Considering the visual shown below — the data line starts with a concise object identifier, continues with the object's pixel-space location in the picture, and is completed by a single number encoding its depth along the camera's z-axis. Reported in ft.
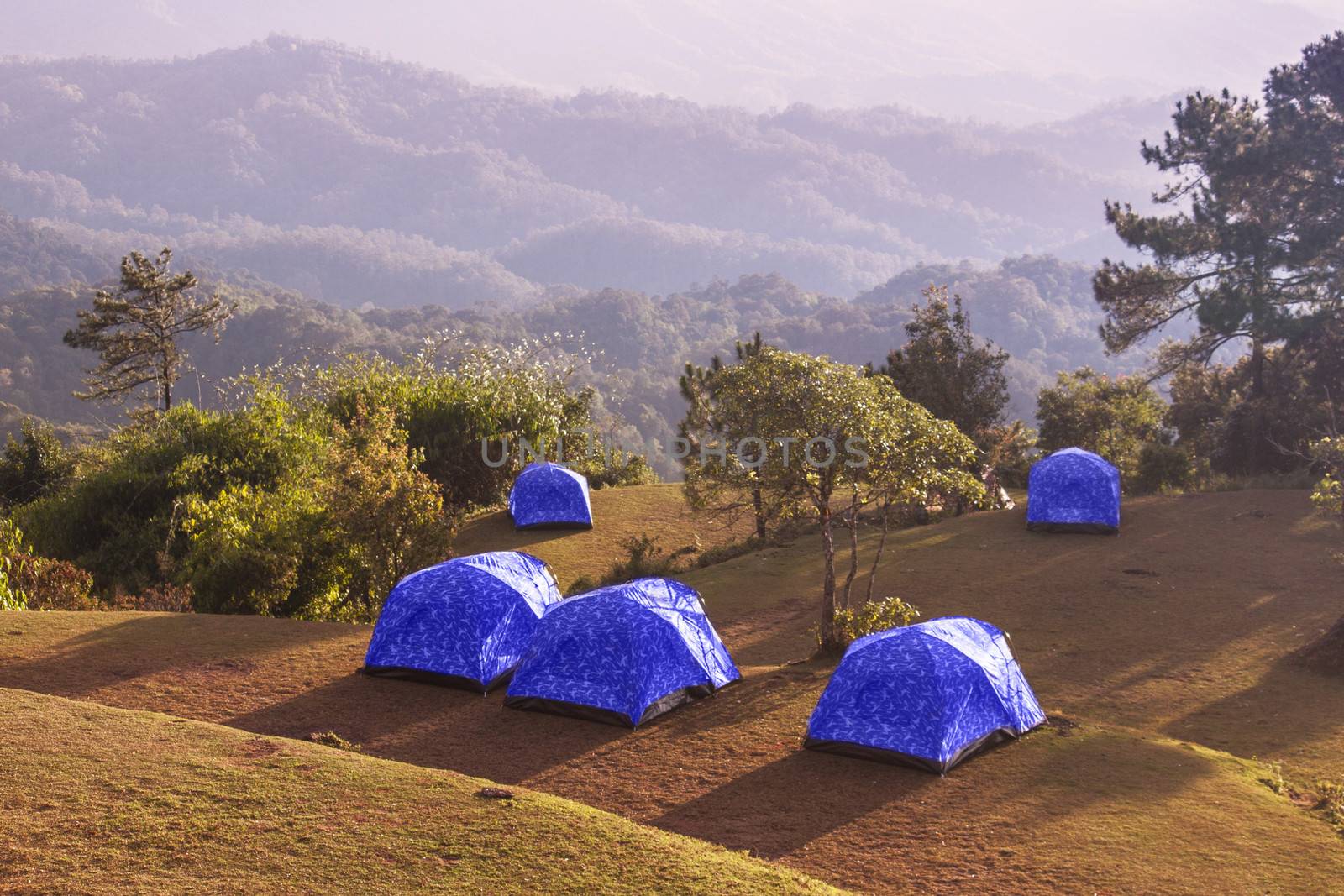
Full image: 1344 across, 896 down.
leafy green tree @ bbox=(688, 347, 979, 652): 58.80
